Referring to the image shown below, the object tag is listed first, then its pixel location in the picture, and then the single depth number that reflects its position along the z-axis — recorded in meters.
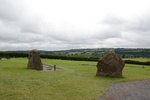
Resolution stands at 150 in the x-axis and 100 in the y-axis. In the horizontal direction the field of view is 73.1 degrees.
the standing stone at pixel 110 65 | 13.68
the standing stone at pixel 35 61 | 16.13
